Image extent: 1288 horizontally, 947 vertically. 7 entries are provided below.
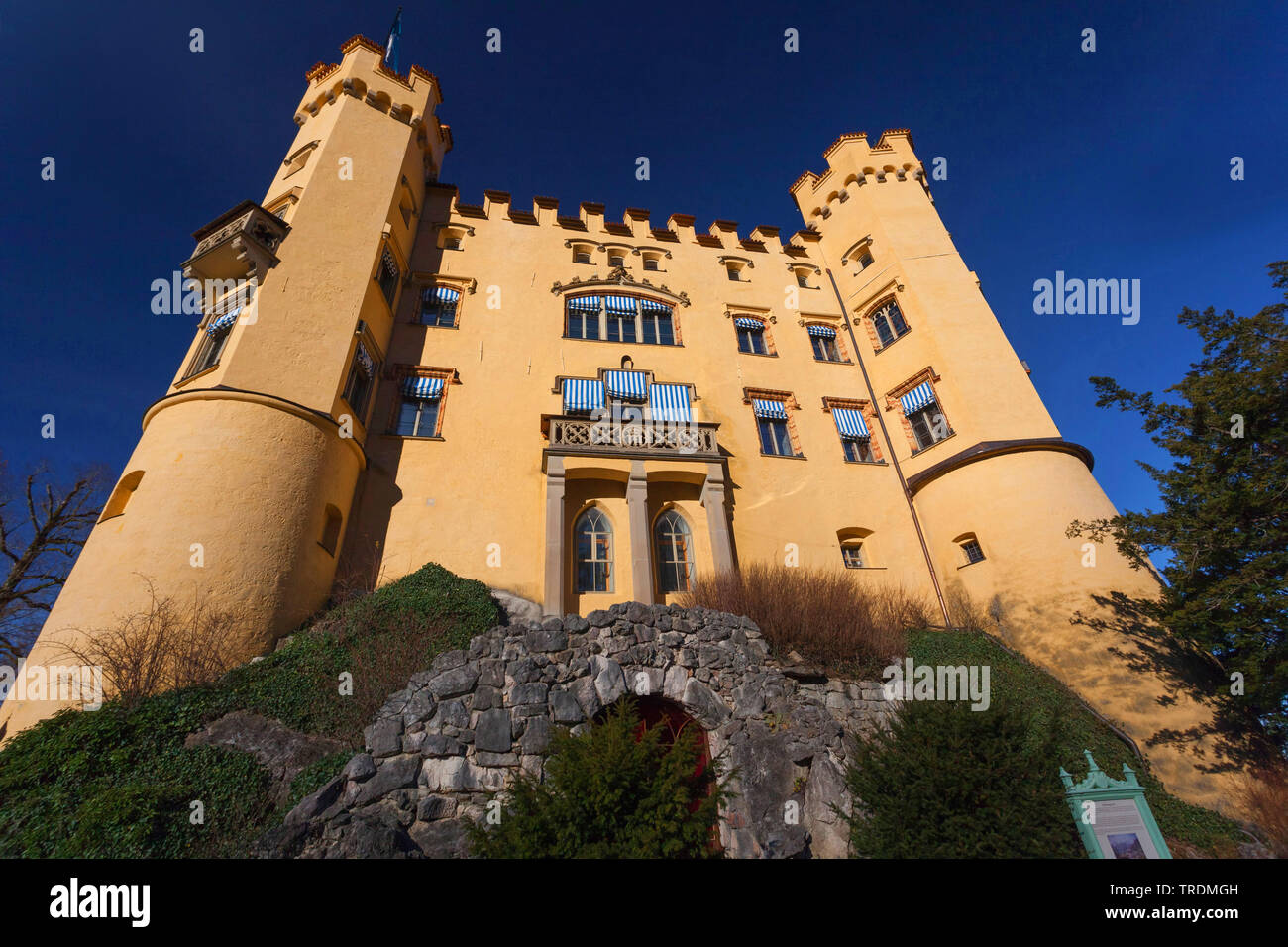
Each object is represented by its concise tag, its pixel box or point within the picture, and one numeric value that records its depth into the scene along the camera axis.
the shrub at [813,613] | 11.14
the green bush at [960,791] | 6.29
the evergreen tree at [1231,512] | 9.83
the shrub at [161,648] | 8.70
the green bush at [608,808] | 5.88
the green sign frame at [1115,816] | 6.77
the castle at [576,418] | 11.53
